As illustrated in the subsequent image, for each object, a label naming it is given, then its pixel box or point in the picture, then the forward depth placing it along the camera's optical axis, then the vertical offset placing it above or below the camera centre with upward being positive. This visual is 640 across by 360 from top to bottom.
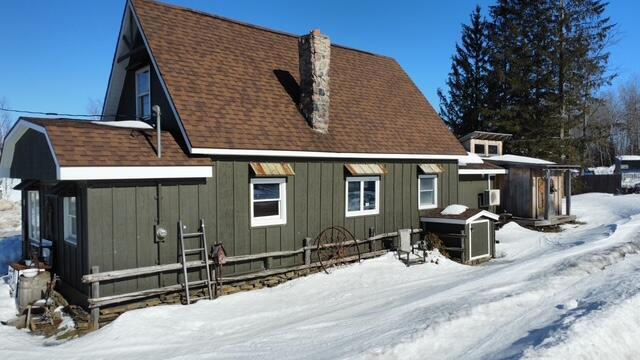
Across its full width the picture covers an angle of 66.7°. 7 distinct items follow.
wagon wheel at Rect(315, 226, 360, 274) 12.45 -1.78
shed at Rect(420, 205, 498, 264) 14.23 -1.58
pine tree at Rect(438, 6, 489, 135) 37.31 +7.48
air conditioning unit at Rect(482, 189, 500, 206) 19.48 -0.81
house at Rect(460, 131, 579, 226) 21.14 -0.61
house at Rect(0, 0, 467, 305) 9.30 +0.53
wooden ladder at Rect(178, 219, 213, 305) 9.78 -1.53
